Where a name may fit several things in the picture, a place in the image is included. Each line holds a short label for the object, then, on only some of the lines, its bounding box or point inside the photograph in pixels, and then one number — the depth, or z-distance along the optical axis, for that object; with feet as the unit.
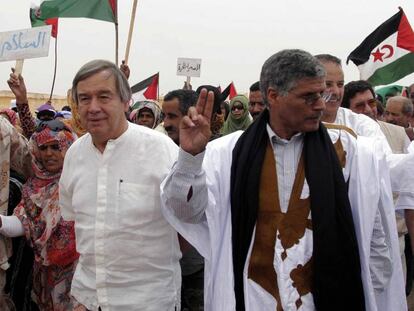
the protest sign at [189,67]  25.73
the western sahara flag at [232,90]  39.62
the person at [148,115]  16.08
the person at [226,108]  21.24
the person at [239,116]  18.57
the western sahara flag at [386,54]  21.54
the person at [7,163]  10.53
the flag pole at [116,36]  19.13
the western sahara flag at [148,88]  34.42
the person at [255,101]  15.30
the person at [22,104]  13.98
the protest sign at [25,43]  15.96
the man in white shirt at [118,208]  7.73
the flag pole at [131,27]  17.97
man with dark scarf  6.80
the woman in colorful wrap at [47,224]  10.24
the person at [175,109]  11.87
